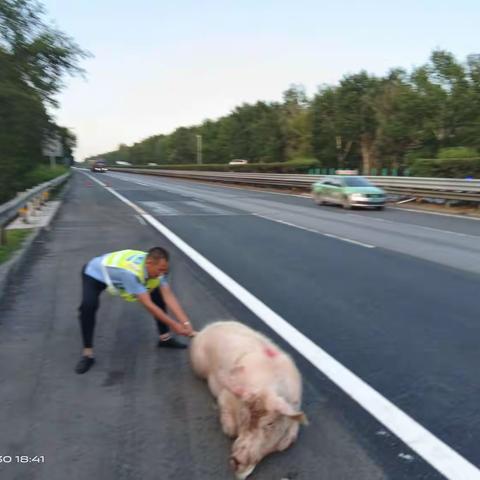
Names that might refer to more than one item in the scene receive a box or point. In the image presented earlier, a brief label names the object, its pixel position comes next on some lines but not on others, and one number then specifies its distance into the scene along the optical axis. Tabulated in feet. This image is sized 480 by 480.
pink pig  10.01
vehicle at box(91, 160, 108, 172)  344.49
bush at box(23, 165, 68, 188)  90.74
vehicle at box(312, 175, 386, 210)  75.46
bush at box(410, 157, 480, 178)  80.13
